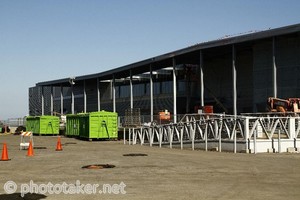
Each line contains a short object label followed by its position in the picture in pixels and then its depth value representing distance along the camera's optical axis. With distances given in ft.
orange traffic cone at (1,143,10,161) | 59.31
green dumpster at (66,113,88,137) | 136.21
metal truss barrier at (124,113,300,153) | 67.36
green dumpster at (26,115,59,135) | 174.19
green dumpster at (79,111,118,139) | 126.72
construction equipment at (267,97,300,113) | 101.82
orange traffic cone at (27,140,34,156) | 66.85
